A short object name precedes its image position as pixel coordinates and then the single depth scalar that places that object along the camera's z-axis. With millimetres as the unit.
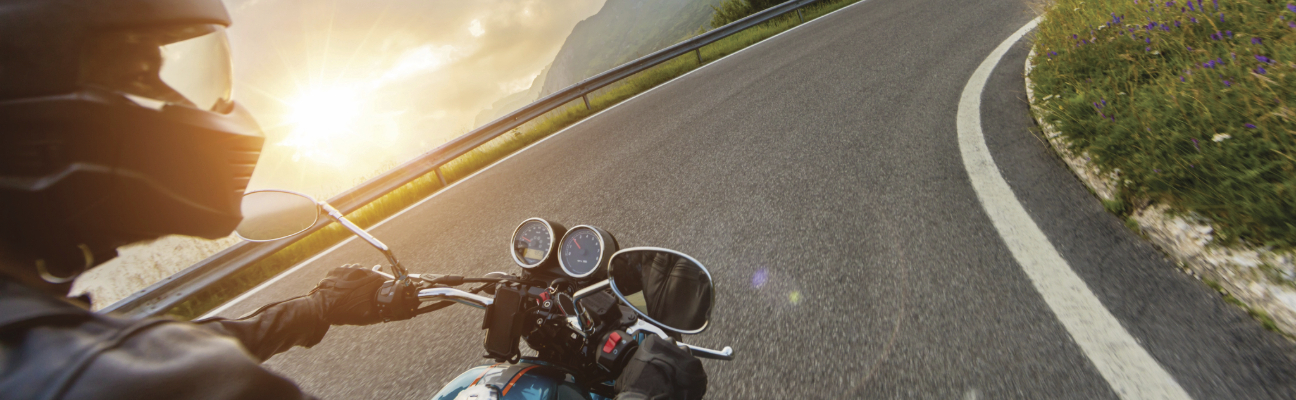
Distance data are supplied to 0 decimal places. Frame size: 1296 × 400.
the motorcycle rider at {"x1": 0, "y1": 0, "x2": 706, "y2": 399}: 500
